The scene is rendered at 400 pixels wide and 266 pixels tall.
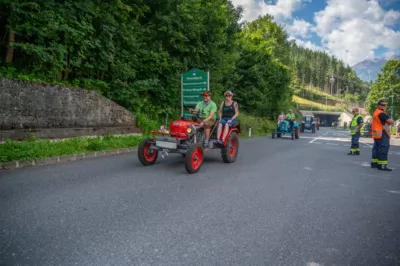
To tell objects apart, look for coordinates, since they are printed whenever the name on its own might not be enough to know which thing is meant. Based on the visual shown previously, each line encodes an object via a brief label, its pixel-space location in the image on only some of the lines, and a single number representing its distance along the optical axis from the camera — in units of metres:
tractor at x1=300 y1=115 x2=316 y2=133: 35.28
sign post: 13.73
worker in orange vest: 7.48
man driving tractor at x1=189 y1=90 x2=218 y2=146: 7.22
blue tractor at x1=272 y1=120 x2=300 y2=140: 19.42
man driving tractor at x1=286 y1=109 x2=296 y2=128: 19.59
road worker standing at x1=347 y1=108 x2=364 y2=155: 10.53
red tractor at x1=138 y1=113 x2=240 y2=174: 6.16
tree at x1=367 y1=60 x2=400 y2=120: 54.84
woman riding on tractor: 7.53
